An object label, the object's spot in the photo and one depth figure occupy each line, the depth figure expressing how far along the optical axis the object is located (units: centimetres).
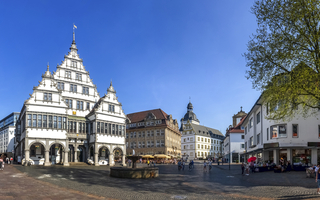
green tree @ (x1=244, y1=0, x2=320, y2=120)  1499
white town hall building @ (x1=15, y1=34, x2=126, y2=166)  3508
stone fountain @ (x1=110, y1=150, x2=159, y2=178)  1948
